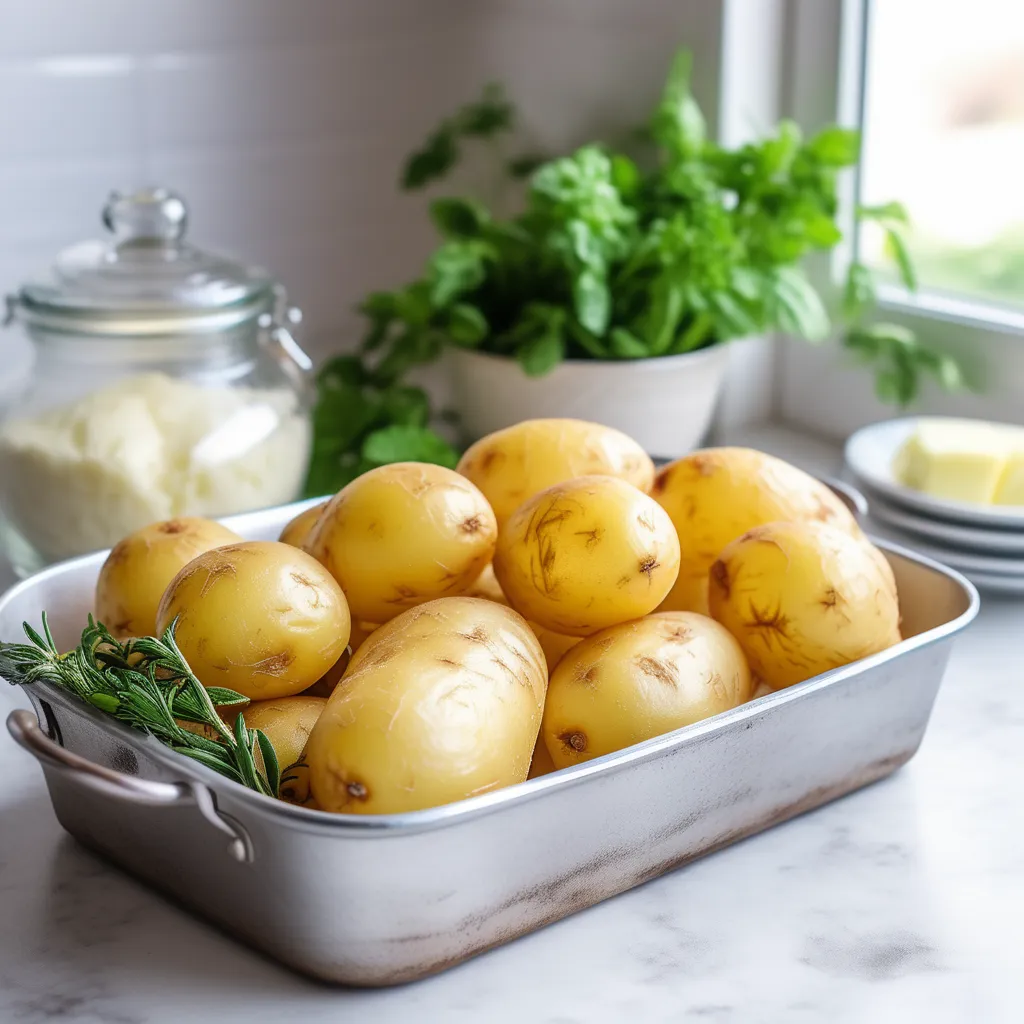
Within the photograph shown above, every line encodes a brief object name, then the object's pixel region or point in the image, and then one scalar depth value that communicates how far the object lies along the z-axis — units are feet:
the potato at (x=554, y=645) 3.01
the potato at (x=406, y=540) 2.90
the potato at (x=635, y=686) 2.78
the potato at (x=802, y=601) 2.90
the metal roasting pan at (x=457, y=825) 2.58
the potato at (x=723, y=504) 3.10
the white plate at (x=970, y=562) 3.61
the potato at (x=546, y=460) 3.11
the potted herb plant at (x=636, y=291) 3.96
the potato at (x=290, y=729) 2.73
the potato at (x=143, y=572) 3.00
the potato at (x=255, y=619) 2.78
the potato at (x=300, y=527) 3.18
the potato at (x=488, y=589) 3.04
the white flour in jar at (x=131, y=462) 3.63
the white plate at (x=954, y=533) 3.60
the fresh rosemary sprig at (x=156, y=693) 2.67
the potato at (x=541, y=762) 2.89
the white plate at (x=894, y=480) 3.60
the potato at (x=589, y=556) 2.85
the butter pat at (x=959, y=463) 3.71
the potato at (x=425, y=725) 2.60
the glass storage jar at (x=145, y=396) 3.64
